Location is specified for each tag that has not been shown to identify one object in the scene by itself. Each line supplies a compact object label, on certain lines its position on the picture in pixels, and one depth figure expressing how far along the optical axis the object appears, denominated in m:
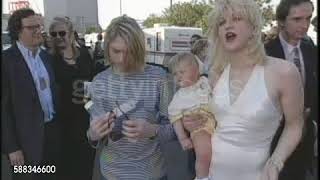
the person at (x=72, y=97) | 2.52
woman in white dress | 1.16
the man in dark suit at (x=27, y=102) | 2.14
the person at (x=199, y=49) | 3.61
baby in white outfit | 1.48
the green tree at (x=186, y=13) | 23.91
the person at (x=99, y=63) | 2.67
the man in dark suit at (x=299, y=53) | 1.97
